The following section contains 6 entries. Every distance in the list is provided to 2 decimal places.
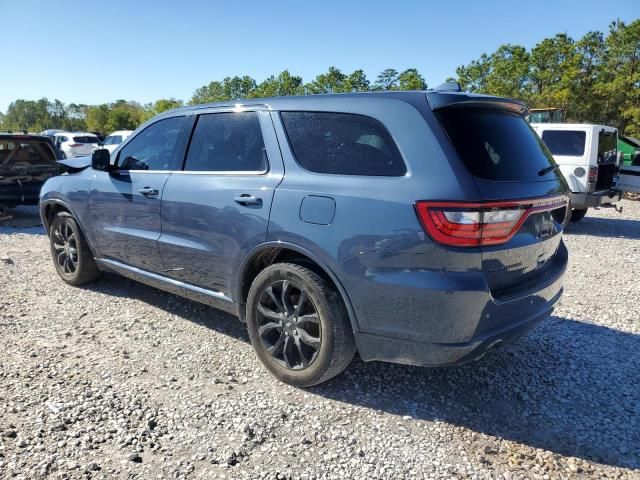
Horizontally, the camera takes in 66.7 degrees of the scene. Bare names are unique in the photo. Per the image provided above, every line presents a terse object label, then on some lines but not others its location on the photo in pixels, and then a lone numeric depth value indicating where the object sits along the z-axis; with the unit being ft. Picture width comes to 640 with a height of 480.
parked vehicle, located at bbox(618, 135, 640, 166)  49.33
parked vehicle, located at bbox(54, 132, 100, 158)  69.46
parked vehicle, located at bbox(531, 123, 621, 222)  30.07
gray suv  8.12
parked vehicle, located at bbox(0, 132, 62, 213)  29.22
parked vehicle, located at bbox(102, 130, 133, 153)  61.31
